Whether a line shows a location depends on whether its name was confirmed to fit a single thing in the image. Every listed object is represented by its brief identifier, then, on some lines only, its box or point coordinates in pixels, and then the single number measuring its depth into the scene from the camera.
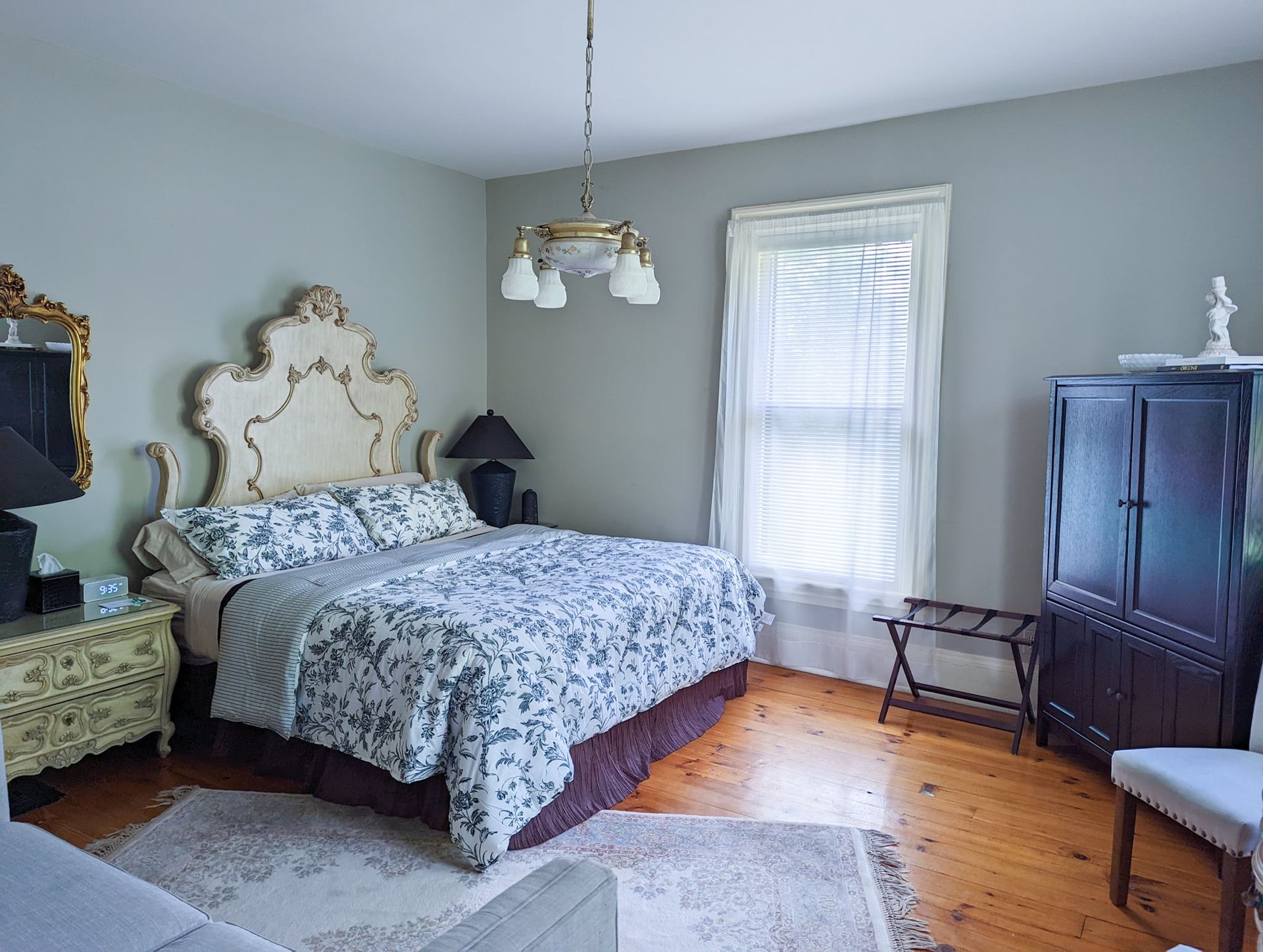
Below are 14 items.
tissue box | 2.90
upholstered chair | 1.92
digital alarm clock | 3.01
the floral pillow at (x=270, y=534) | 3.30
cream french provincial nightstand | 2.69
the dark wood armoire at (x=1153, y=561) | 2.48
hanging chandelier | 2.42
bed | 2.46
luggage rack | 3.36
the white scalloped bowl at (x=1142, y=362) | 2.92
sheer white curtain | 3.83
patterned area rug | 2.17
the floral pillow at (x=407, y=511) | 3.91
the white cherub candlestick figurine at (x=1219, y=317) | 2.91
